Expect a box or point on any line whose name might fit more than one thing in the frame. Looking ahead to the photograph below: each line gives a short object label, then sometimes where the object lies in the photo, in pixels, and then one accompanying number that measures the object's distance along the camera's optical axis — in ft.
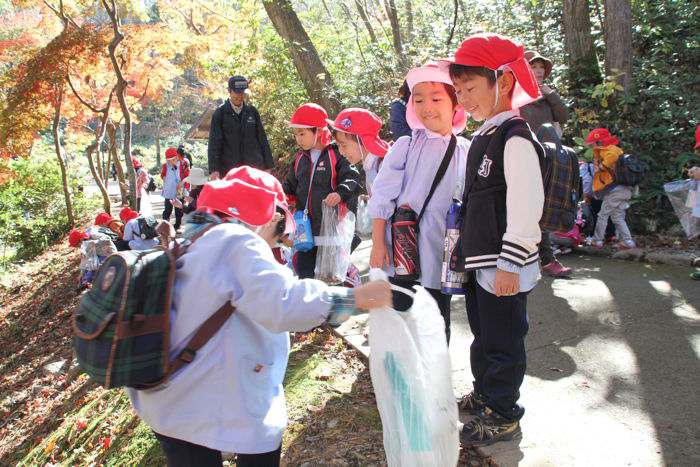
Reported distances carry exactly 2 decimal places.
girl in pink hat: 9.52
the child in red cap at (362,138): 12.66
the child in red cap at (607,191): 21.21
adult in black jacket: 19.99
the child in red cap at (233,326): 5.61
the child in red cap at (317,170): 14.40
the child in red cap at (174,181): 34.83
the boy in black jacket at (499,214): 7.70
